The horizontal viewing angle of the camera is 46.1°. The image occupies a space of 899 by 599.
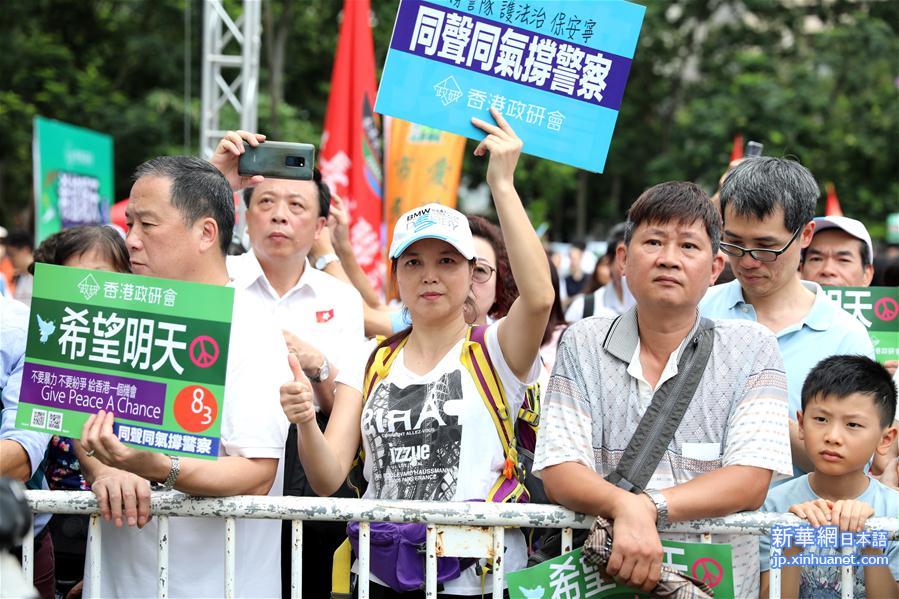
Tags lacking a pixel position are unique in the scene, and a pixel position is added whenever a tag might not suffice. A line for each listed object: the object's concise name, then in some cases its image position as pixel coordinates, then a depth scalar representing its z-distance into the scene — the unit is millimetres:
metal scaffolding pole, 9648
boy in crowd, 2938
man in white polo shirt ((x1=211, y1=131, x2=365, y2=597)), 3680
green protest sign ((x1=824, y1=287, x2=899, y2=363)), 3861
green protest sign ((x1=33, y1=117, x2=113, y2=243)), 8930
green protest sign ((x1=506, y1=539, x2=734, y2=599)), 2531
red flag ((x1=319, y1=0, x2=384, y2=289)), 7137
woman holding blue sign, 2746
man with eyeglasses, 3301
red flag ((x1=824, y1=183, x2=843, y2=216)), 11247
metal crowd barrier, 2598
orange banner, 7297
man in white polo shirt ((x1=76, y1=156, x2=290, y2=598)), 2600
